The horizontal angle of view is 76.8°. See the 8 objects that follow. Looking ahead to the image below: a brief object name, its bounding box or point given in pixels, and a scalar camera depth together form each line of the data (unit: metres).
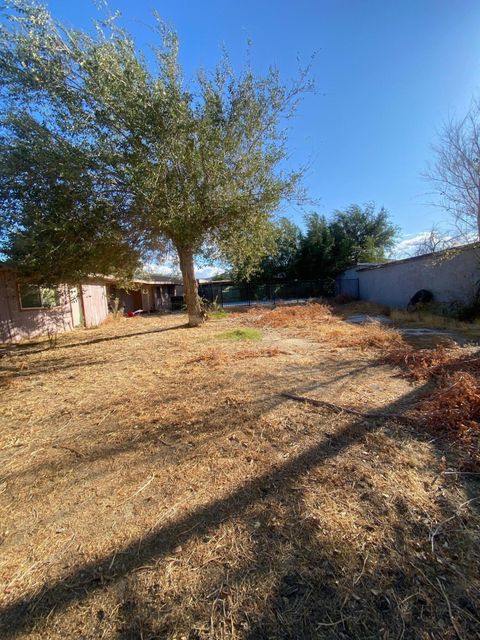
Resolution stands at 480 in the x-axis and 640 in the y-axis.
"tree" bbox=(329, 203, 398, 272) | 23.38
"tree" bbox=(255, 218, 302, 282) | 24.12
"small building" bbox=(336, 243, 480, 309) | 9.96
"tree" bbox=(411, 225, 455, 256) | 17.08
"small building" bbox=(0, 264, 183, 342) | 9.22
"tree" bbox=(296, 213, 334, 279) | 23.23
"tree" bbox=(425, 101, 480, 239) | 8.83
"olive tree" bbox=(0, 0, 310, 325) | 5.98
